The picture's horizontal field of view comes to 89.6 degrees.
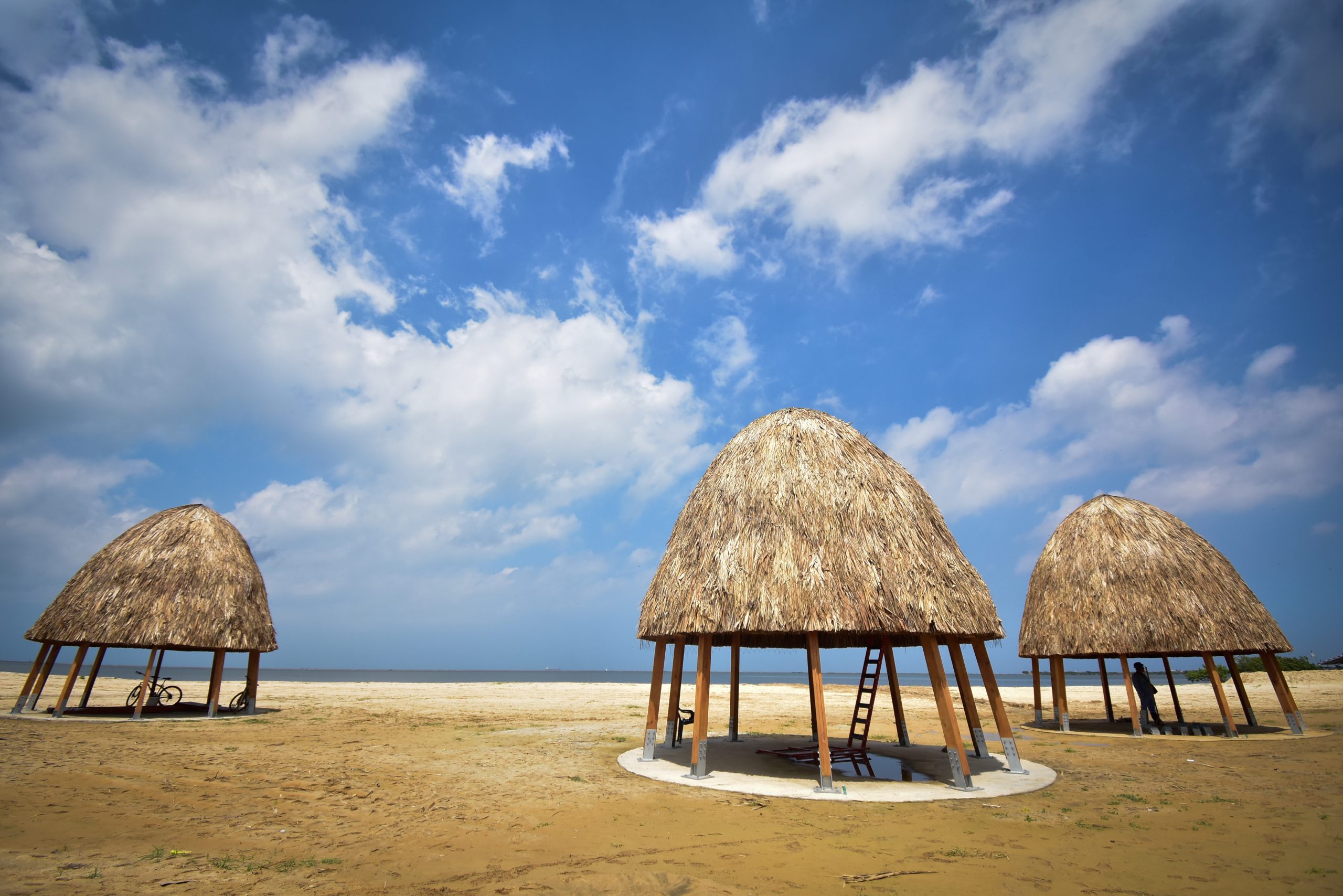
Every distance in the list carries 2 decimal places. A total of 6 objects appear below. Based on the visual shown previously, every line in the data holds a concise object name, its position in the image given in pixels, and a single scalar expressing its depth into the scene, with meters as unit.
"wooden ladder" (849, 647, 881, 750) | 13.02
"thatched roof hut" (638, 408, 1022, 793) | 10.45
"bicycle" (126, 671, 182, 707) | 19.97
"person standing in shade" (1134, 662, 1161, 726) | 18.72
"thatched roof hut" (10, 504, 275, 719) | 17.06
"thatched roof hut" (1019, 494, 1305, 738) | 16.56
